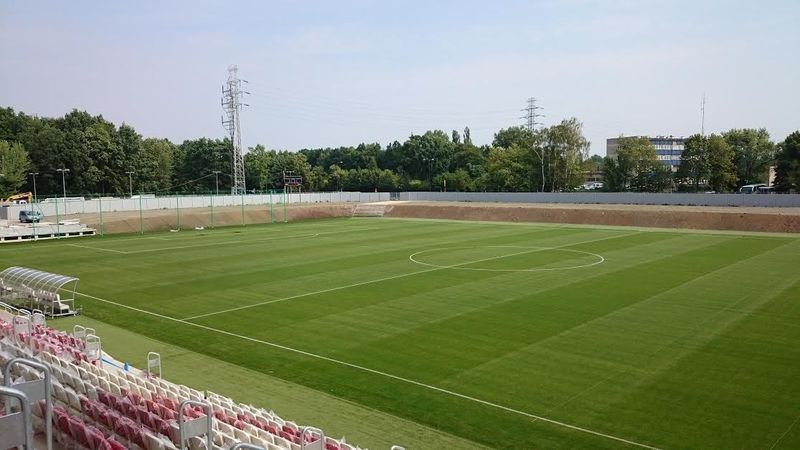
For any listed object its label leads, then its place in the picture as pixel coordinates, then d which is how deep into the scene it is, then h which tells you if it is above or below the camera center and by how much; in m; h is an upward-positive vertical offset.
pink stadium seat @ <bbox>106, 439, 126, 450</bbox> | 8.10 -3.47
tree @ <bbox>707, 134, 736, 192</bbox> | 85.19 +2.29
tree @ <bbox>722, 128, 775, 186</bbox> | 91.38 +4.21
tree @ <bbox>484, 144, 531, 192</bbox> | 100.75 +1.82
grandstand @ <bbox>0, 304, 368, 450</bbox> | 7.79 -3.60
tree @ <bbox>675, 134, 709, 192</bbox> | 86.25 +2.68
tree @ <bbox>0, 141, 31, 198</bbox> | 85.69 +2.52
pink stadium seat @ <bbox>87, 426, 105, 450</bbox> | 8.20 -3.44
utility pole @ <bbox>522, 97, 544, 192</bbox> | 112.25 +11.90
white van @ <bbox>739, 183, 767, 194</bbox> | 85.31 -1.24
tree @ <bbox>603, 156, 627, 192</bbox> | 91.75 +0.62
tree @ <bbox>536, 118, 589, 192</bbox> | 97.12 +4.25
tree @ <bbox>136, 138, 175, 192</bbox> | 105.25 +3.47
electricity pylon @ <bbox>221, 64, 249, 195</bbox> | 97.38 +11.48
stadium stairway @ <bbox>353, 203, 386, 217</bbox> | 76.25 -3.47
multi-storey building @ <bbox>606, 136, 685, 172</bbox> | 190.00 +10.65
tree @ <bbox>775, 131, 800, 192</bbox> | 74.12 +1.77
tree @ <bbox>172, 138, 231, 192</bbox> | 117.31 +3.59
